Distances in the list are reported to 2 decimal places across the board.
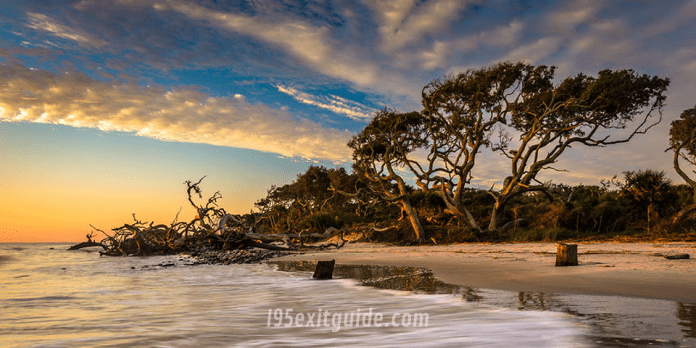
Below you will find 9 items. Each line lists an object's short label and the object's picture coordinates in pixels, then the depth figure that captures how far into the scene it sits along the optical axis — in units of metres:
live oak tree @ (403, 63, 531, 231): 20.10
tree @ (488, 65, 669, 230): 19.61
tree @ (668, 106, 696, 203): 30.64
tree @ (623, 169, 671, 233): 17.48
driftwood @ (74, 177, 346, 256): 17.03
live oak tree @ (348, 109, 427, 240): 21.91
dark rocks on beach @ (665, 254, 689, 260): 7.45
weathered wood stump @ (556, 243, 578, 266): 7.59
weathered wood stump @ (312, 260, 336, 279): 7.86
